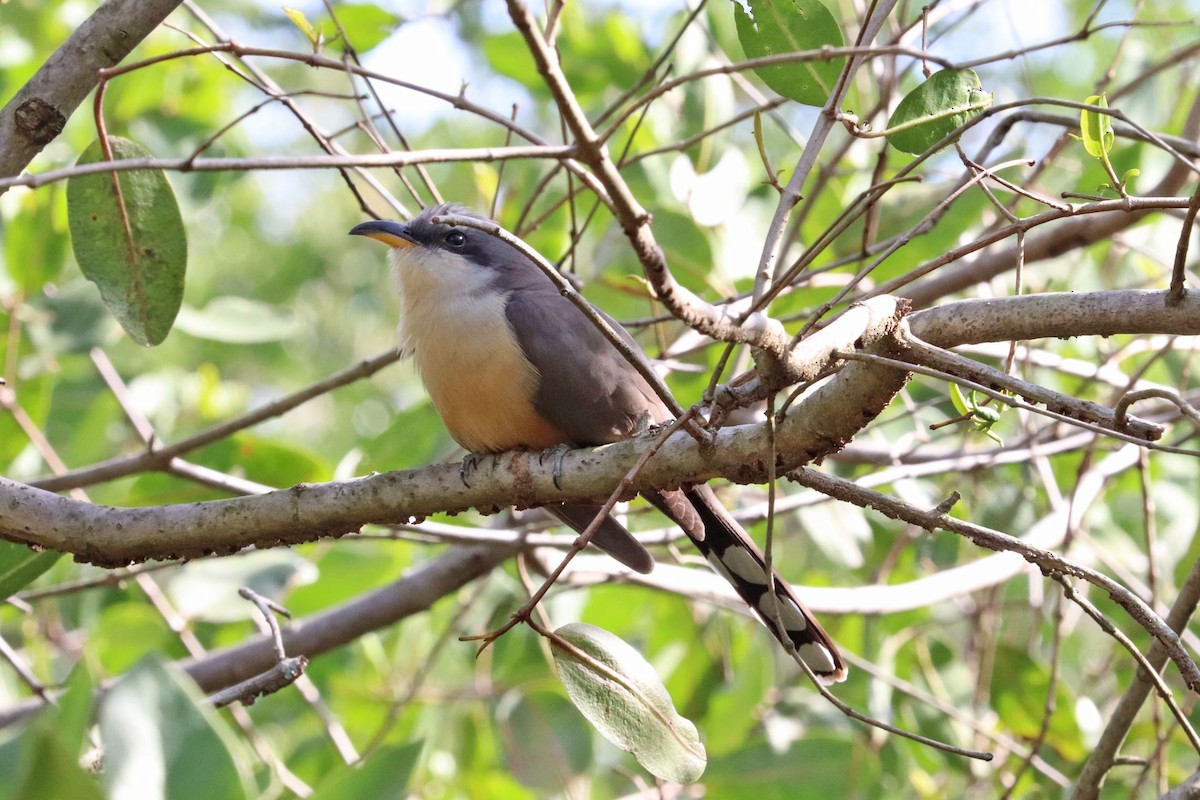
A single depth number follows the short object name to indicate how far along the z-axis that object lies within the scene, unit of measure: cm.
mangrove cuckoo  735
